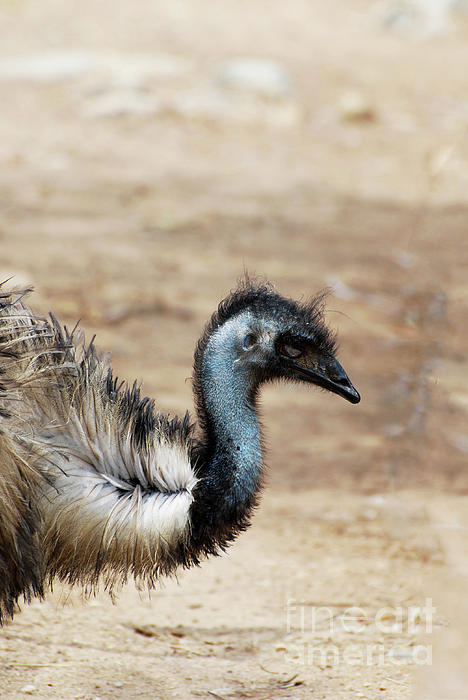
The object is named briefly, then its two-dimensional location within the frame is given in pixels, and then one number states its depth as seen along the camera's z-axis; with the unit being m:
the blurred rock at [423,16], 18.58
